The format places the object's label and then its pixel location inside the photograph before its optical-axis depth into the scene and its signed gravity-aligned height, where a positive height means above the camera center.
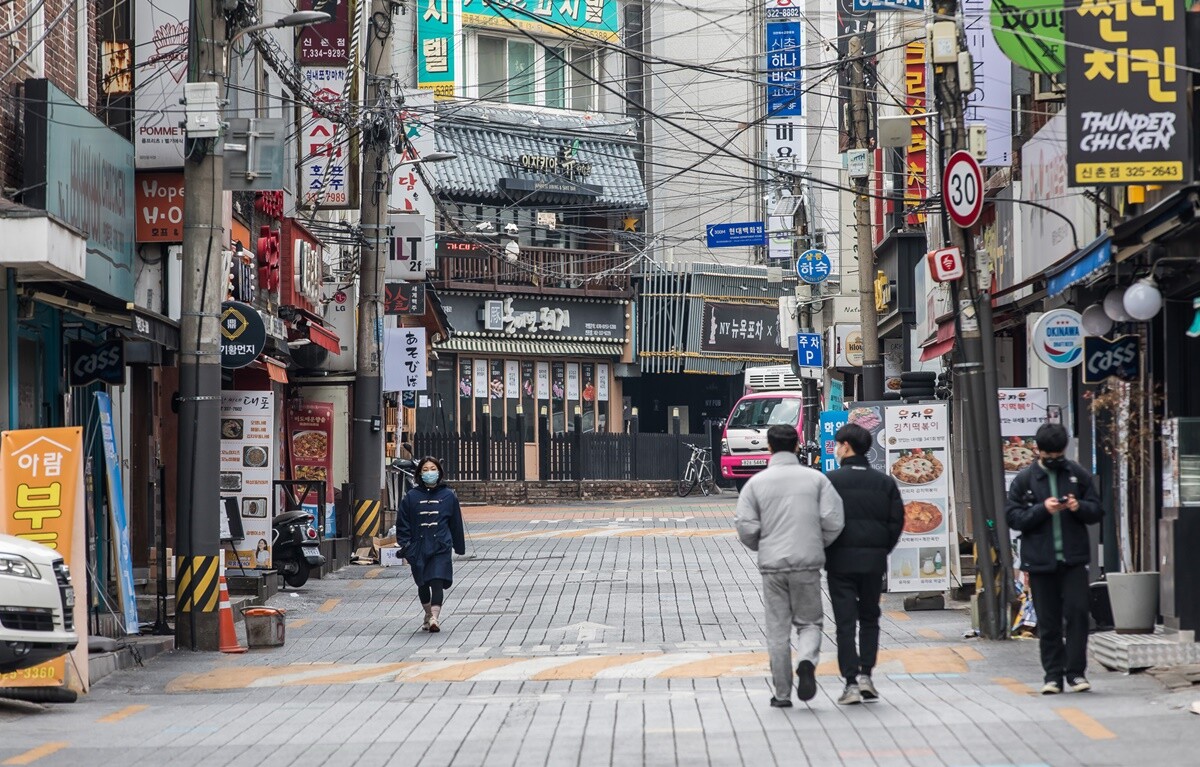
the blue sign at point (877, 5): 22.77 +5.98
